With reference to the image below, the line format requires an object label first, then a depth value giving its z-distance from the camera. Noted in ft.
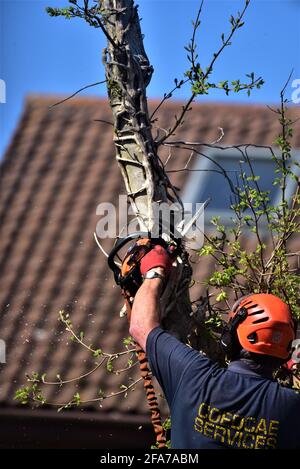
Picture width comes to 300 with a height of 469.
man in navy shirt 18.81
